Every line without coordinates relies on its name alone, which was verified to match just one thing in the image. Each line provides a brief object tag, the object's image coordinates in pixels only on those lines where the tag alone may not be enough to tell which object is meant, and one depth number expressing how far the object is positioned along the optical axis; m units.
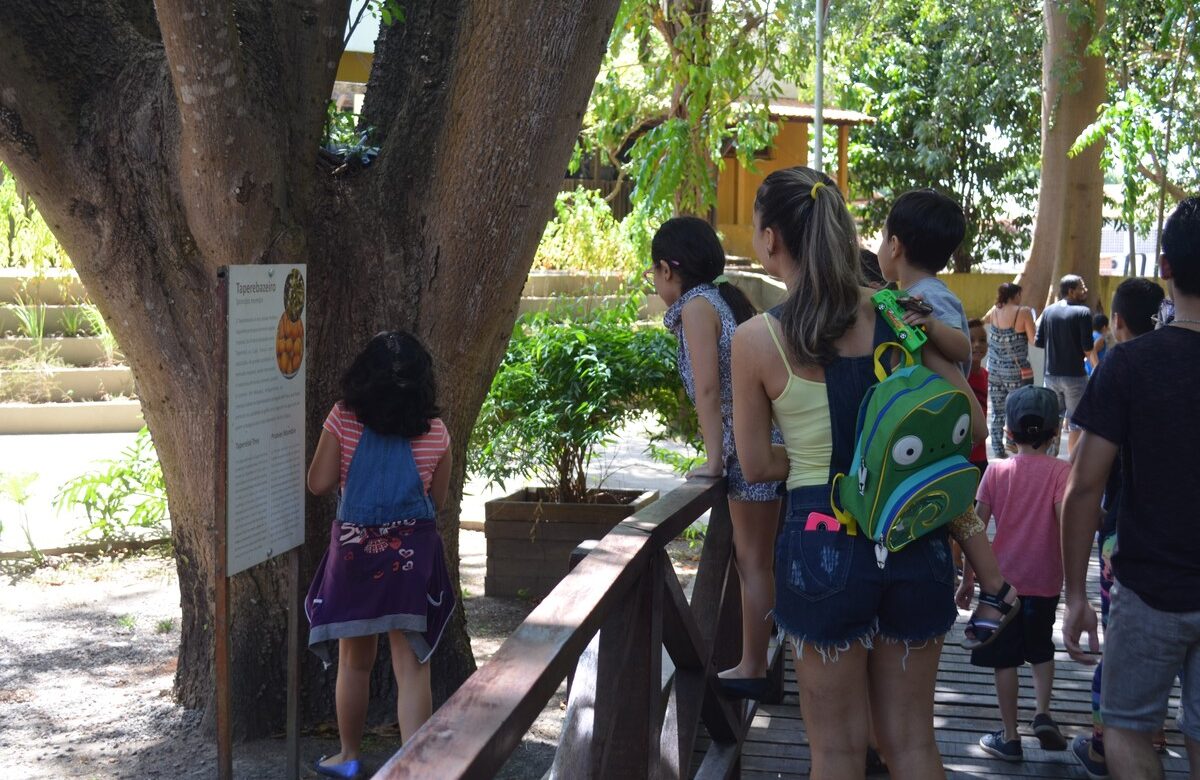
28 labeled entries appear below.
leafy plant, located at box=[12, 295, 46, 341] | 14.10
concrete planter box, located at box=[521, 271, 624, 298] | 18.00
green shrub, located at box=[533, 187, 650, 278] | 19.14
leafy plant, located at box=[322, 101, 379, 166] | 5.36
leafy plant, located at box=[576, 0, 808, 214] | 11.36
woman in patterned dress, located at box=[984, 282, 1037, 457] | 12.33
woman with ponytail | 2.97
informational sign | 3.94
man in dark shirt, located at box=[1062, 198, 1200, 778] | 3.24
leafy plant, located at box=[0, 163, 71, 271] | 14.47
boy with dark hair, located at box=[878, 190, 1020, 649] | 3.87
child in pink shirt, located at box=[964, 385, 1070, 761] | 4.62
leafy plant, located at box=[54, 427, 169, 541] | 8.66
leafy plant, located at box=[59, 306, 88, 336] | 14.55
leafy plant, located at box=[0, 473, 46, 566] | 8.83
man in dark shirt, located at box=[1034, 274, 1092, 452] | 11.26
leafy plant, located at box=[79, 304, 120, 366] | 13.76
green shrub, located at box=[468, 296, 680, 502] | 7.58
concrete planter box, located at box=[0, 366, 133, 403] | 13.63
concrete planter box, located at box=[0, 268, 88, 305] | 14.62
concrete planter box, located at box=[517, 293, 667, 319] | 14.08
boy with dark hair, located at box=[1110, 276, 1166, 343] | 4.39
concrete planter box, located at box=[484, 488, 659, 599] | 7.71
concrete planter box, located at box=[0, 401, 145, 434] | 13.20
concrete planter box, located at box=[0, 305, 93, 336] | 14.37
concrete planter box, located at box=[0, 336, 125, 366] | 14.15
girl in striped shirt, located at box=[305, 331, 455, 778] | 4.33
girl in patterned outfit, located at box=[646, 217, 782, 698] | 4.15
